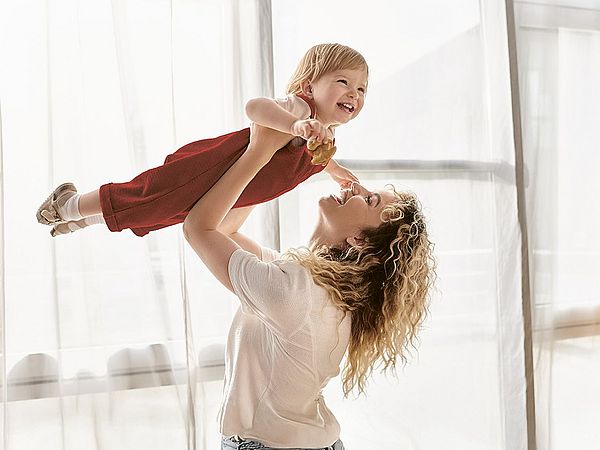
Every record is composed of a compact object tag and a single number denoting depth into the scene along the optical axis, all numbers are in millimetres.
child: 1389
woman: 1405
